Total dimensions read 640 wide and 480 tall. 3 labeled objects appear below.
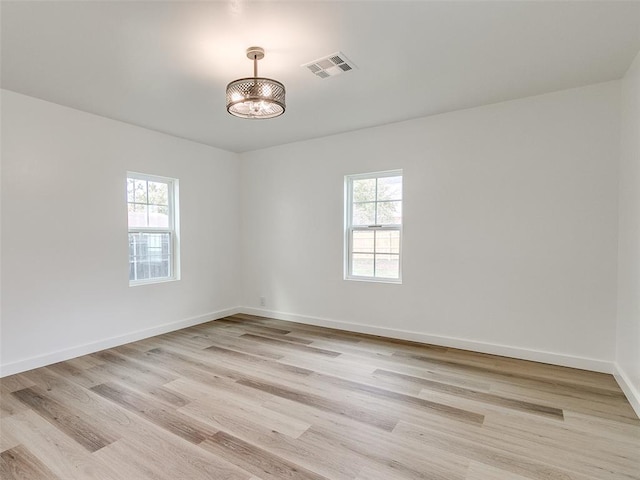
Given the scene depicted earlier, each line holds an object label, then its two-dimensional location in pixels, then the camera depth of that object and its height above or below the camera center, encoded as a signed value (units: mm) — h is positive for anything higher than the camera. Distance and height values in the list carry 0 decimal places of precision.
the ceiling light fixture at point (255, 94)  2322 +970
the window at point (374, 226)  4164 +77
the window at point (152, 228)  4121 +64
